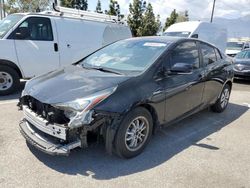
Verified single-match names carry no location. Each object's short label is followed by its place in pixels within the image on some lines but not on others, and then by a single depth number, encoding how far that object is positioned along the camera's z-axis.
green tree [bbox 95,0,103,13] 21.66
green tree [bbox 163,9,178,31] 21.16
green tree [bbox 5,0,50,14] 18.31
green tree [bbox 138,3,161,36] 17.38
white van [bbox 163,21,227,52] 8.98
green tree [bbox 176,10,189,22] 27.35
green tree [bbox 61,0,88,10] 19.00
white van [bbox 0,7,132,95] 4.59
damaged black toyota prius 2.18
